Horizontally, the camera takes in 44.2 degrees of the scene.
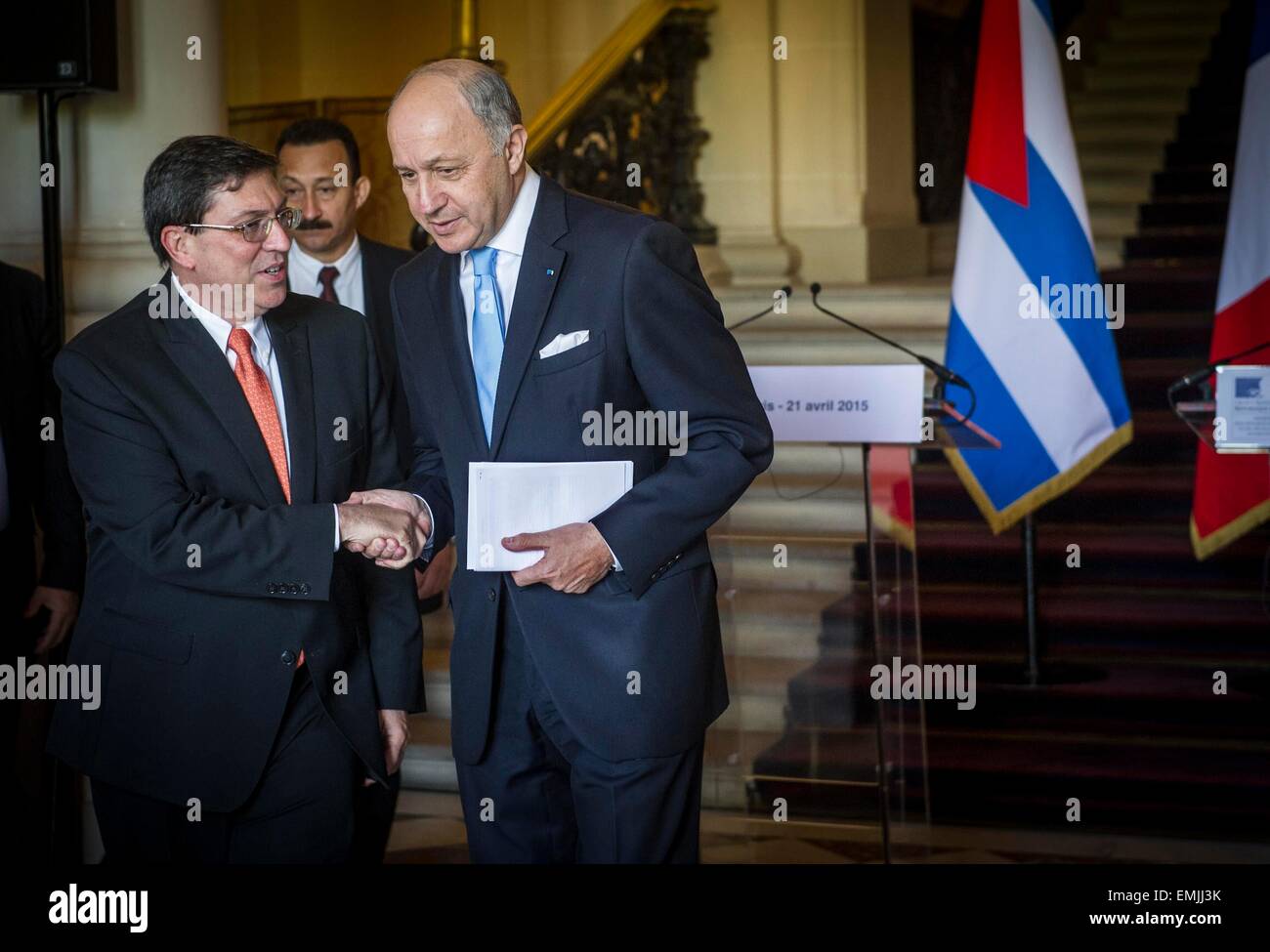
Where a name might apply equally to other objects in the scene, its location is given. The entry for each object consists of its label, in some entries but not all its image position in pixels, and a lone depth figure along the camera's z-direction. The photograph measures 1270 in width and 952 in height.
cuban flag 5.22
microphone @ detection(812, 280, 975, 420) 4.53
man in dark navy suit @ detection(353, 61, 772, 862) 2.57
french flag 5.12
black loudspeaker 4.07
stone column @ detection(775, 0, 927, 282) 7.81
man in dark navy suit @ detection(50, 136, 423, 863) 2.65
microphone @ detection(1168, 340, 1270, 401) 4.46
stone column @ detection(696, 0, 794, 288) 7.81
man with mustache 4.42
